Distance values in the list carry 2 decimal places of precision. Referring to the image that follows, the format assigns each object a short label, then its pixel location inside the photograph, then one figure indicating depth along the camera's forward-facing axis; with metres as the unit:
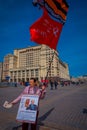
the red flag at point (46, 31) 2.47
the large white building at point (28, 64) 67.36
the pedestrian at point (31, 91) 2.33
